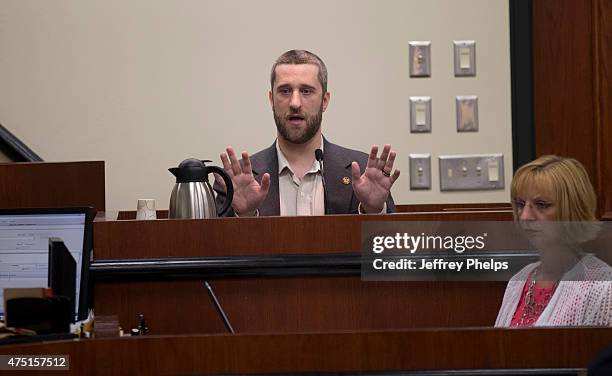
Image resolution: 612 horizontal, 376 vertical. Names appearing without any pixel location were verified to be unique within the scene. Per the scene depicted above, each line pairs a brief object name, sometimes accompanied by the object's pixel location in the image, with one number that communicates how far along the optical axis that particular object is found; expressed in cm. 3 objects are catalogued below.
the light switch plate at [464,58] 743
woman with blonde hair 369
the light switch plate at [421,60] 742
